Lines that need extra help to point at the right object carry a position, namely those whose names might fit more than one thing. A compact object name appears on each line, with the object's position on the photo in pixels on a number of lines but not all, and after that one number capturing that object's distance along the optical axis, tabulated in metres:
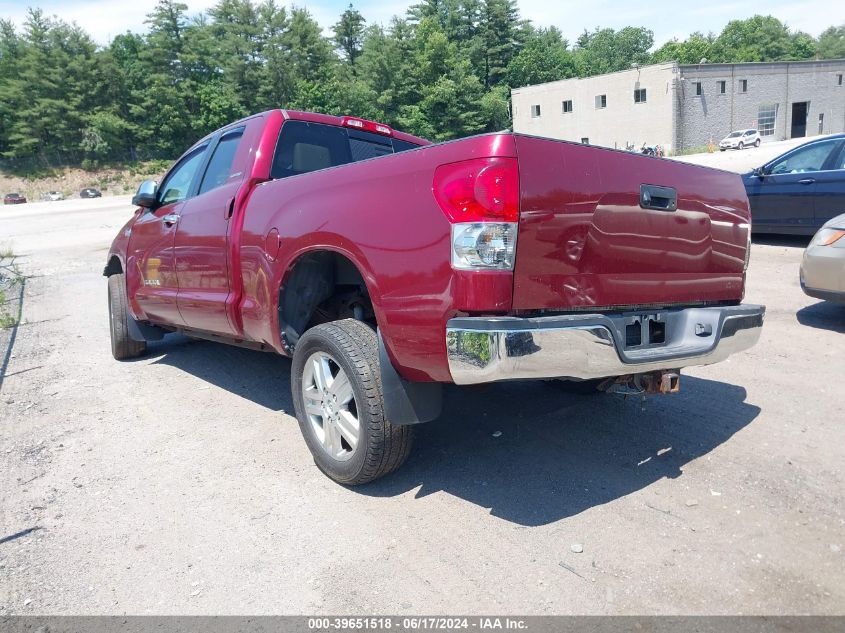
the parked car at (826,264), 5.52
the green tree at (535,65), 76.88
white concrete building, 50.03
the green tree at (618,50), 94.25
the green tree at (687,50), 85.12
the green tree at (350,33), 83.44
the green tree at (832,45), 98.44
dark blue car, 8.59
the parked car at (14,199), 56.59
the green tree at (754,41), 88.74
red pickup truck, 2.49
